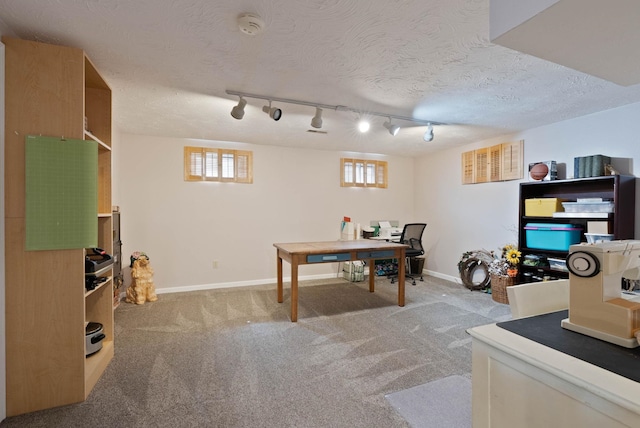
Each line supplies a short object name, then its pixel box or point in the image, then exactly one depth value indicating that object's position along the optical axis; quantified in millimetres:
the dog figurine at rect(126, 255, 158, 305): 3877
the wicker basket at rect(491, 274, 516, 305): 3857
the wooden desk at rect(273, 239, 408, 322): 3283
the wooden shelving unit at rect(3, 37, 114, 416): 1761
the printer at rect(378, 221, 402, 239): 5539
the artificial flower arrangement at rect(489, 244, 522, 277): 3814
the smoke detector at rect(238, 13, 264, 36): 1639
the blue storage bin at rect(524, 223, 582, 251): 3395
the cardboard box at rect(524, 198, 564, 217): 3502
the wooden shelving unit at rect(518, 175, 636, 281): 2939
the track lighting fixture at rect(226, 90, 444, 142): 2738
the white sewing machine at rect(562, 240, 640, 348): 966
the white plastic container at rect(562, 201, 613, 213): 3029
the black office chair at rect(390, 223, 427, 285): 4965
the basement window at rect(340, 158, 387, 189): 5496
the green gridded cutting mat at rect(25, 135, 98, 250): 1785
